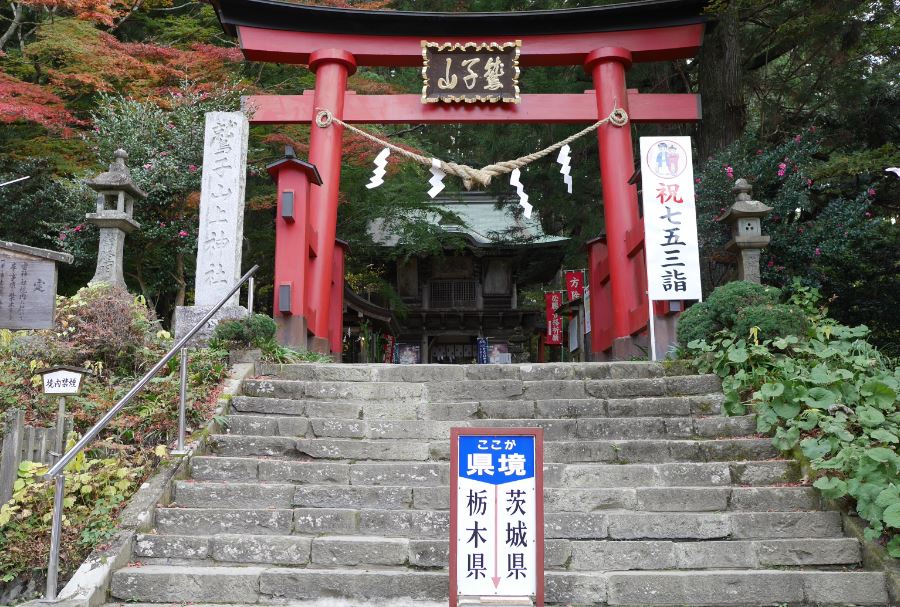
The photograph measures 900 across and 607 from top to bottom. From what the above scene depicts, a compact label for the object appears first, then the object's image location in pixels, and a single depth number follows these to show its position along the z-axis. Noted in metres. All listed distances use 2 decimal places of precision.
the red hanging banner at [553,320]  18.42
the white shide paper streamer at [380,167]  9.96
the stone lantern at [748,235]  8.06
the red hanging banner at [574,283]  16.86
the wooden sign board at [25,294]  5.21
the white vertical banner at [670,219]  7.93
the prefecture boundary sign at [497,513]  3.49
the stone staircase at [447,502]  4.13
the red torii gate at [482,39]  10.05
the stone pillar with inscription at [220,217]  8.02
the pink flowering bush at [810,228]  9.77
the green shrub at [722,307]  6.80
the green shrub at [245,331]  7.07
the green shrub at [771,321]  6.36
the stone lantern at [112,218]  8.71
